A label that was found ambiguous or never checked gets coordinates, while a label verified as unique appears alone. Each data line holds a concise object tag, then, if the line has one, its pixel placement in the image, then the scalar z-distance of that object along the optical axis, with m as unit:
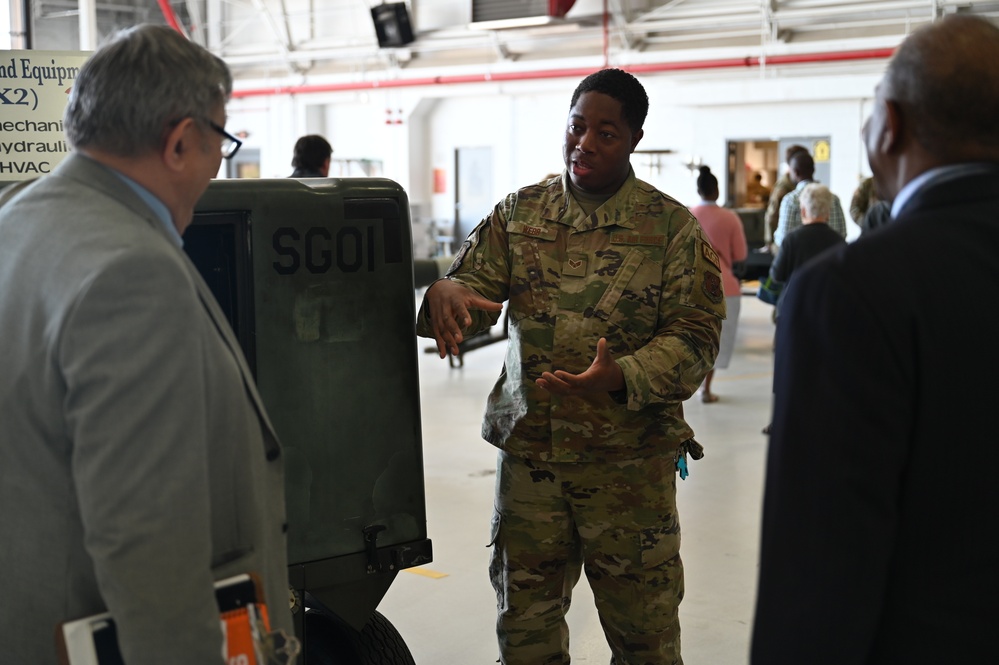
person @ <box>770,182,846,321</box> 5.83
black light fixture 15.67
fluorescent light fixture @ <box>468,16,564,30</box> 14.52
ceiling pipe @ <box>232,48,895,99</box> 13.06
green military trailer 2.21
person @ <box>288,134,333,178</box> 5.62
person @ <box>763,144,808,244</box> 8.70
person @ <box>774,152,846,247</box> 7.16
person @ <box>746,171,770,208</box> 14.35
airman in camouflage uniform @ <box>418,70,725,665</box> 2.35
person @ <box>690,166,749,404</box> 6.92
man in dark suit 1.21
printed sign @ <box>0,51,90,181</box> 3.42
